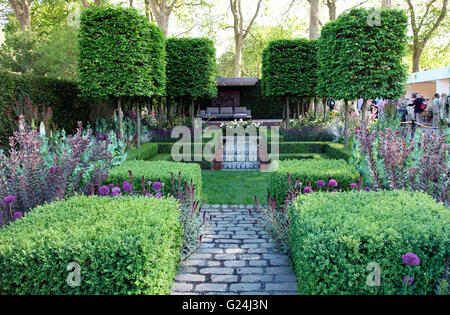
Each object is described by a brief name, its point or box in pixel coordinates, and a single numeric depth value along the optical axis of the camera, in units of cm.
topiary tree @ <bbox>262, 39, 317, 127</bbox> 1371
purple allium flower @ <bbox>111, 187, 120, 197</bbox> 397
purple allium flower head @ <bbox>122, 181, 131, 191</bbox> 393
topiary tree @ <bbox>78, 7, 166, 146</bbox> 841
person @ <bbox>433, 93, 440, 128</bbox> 1600
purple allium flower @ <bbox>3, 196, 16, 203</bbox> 356
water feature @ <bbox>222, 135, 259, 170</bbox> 992
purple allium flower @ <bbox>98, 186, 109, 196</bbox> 399
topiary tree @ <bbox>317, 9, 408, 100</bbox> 875
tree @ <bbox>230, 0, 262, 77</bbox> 2550
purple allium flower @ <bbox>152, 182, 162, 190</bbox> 402
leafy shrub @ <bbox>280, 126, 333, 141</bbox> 1199
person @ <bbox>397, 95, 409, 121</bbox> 1786
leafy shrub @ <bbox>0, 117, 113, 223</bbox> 408
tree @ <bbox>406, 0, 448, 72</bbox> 2606
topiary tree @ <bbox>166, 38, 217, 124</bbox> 1393
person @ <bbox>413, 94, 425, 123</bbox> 1830
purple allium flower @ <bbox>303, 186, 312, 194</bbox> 421
